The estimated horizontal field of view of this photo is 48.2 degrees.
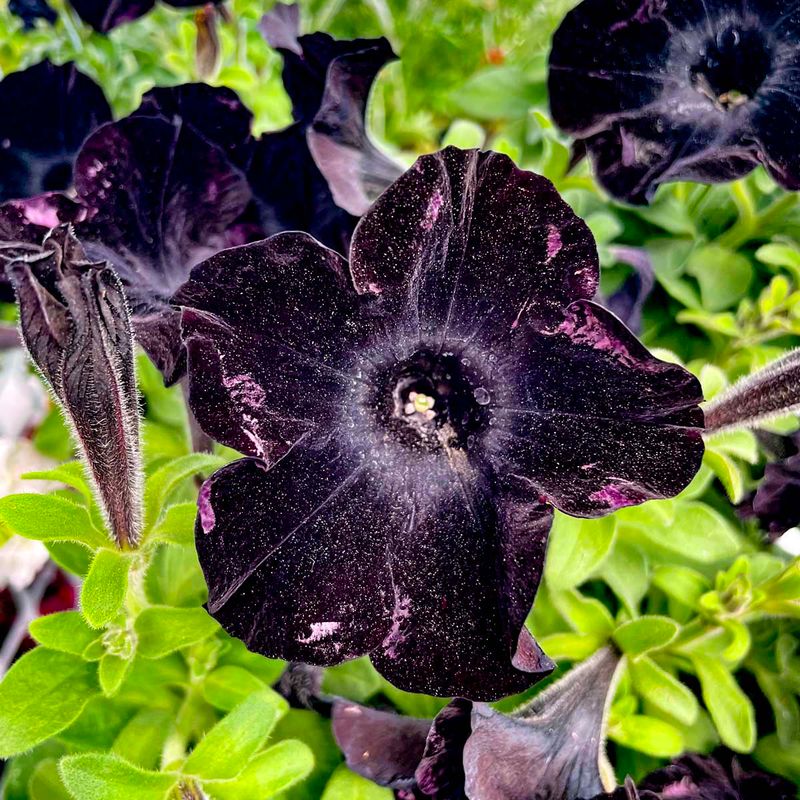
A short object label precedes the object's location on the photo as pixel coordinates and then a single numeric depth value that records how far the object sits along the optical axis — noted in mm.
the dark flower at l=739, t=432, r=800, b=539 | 151
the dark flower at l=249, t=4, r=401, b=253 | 140
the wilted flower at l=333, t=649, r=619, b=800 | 128
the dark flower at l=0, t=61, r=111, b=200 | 156
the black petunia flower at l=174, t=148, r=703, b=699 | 107
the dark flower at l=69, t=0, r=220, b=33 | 188
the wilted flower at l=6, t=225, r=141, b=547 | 94
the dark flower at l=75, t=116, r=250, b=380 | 130
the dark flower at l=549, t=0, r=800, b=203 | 141
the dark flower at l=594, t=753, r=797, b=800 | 143
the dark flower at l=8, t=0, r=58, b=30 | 240
